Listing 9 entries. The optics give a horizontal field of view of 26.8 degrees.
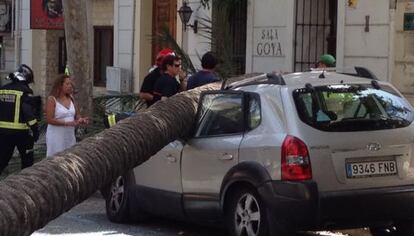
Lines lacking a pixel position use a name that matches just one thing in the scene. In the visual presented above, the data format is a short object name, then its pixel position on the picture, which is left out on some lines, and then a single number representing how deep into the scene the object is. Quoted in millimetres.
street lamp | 17156
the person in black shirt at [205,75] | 10305
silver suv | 7309
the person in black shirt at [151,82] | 10977
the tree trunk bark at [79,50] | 13250
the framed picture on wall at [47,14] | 19547
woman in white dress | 10664
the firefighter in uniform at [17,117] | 11344
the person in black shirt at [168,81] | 10703
